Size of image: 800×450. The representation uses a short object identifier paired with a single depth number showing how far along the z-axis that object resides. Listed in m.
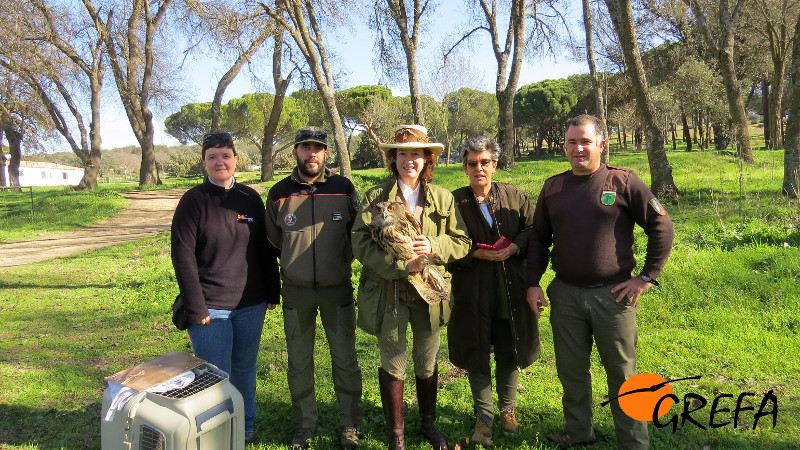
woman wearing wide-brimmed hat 3.08
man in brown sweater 2.92
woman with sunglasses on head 3.12
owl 2.87
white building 56.75
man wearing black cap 3.33
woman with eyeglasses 3.34
